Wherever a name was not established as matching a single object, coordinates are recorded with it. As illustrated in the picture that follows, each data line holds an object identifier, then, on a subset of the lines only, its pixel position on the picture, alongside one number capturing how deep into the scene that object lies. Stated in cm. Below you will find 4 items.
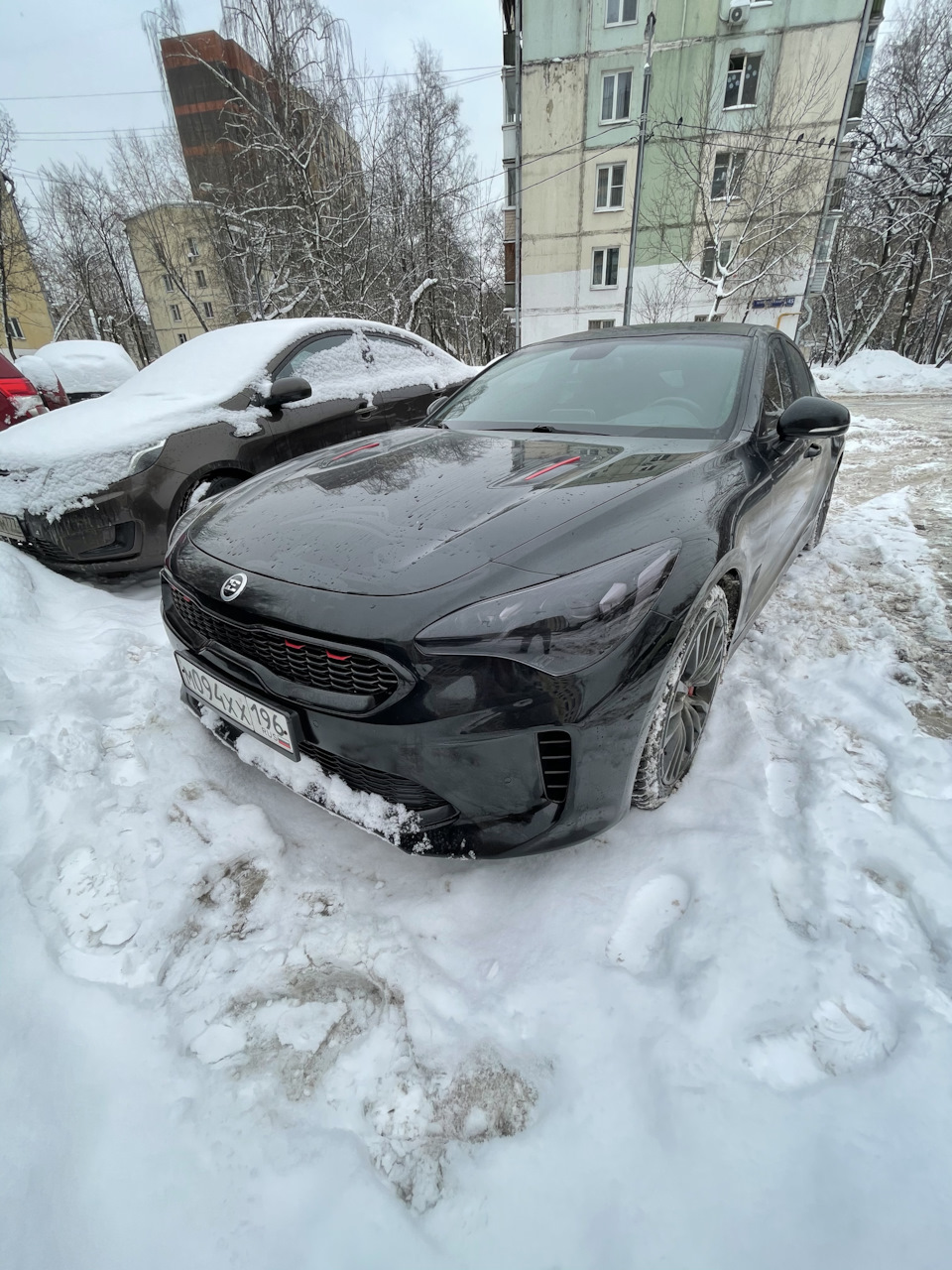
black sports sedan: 125
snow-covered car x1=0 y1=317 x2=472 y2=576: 293
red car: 508
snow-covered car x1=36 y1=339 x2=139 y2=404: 1046
